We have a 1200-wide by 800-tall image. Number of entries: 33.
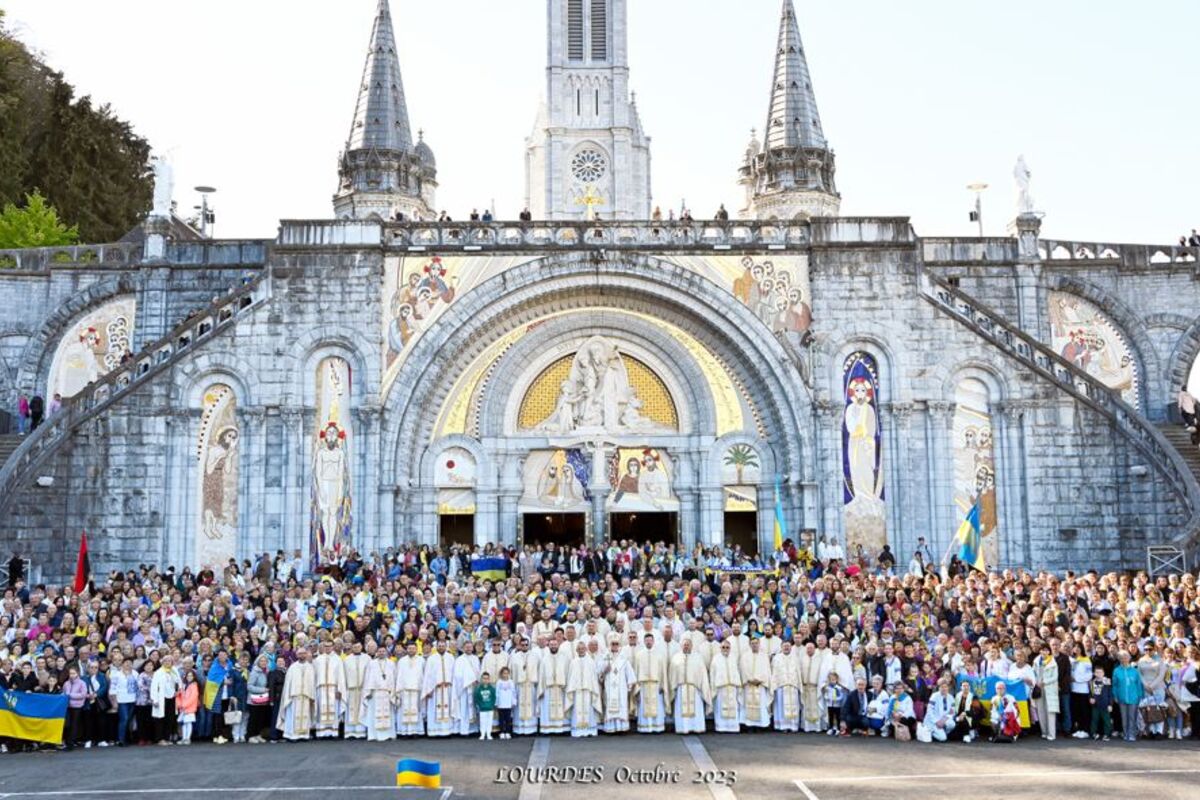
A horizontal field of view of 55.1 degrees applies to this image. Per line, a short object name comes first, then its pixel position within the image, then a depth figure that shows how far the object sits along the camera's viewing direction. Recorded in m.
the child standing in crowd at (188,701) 16.52
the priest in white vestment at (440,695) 17.06
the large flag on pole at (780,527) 29.50
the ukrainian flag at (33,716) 16.14
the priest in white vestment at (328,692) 16.84
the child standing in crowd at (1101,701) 16.23
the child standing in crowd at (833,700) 16.81
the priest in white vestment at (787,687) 17.17
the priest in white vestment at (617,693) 17.02
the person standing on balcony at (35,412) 32.12
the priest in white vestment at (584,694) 16.84
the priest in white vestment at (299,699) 16.75
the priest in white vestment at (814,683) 17.06
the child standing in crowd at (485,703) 16.81
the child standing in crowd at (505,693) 16.95
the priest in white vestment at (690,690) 17.03
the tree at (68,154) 46.34
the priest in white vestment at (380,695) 16.94
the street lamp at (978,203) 38.75
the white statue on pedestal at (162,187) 33.38
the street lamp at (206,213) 38.16
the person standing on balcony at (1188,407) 33.19
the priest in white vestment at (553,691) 17.03
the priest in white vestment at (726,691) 17.11
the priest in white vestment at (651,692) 17.09
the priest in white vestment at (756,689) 17.27
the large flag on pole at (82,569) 25.42
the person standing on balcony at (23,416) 32.94
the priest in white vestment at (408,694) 17.06
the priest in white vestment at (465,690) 17.11
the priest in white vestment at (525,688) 17.09
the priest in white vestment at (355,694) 16.98
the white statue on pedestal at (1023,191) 33.84
